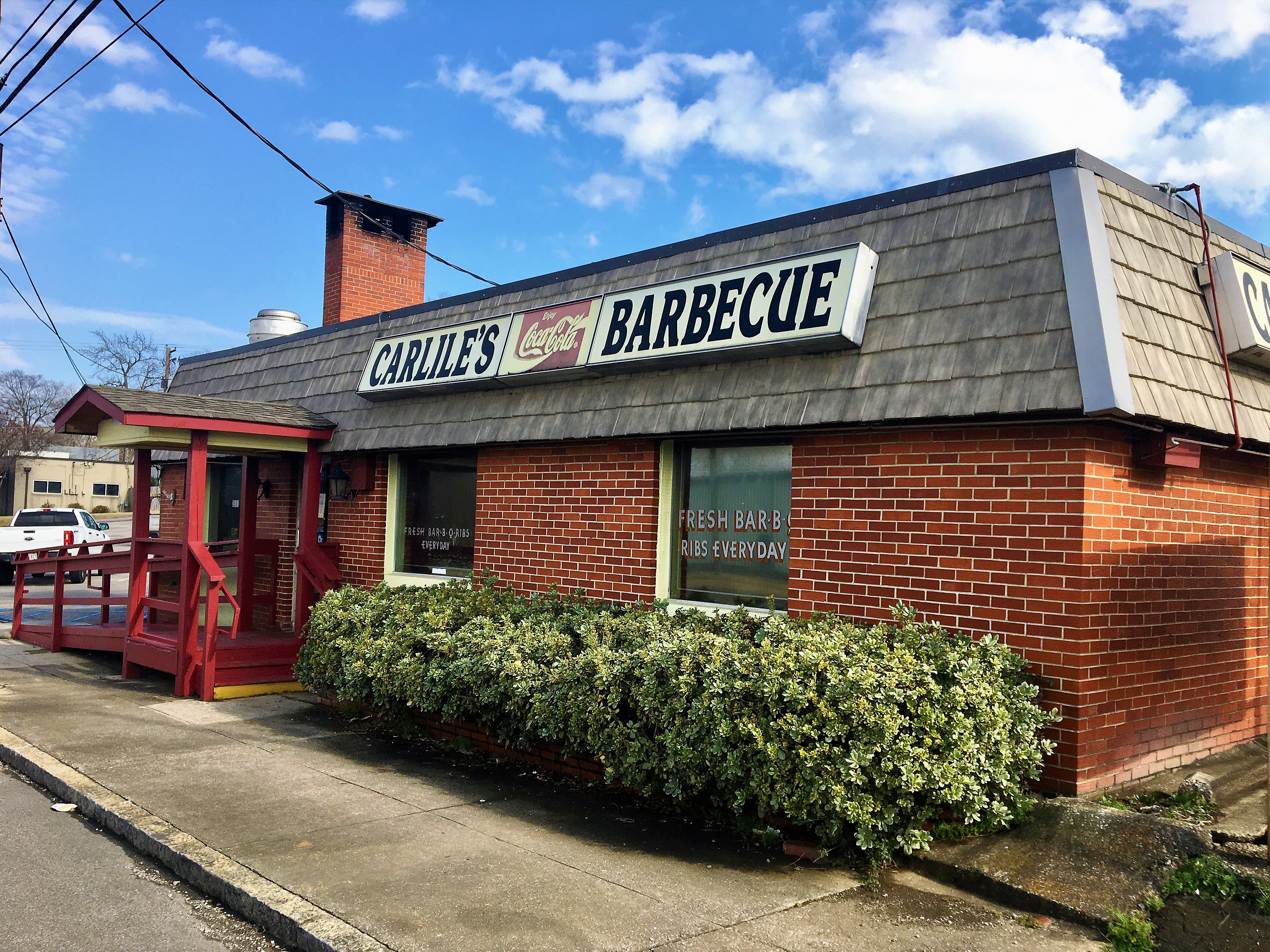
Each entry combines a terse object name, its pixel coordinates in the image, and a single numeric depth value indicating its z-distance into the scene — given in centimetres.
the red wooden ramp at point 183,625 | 936
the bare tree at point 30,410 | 6094
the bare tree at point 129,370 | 6034
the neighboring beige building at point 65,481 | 5553
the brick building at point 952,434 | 531
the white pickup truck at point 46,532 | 2231
